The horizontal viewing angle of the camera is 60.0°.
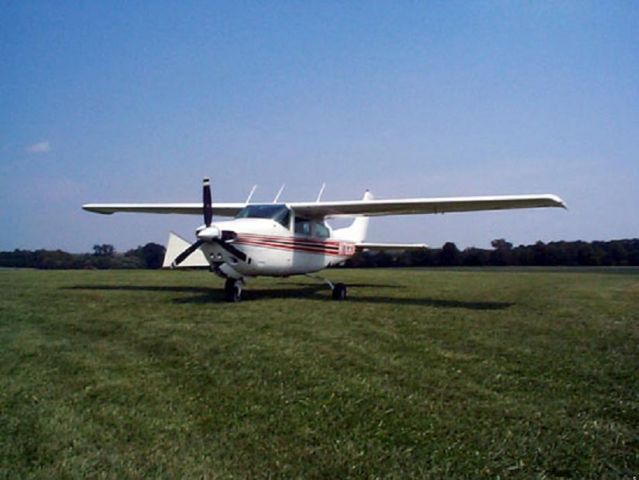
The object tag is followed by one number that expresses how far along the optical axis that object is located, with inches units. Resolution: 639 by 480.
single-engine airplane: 464.4
